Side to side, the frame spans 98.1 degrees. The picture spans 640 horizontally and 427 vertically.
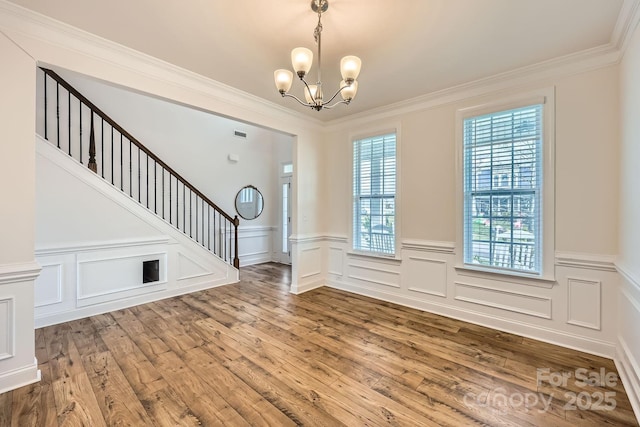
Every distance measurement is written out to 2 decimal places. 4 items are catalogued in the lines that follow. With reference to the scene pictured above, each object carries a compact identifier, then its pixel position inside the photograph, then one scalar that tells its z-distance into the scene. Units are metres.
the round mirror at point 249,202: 6.39
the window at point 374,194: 3.98
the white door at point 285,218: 6.79
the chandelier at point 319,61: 1.97
